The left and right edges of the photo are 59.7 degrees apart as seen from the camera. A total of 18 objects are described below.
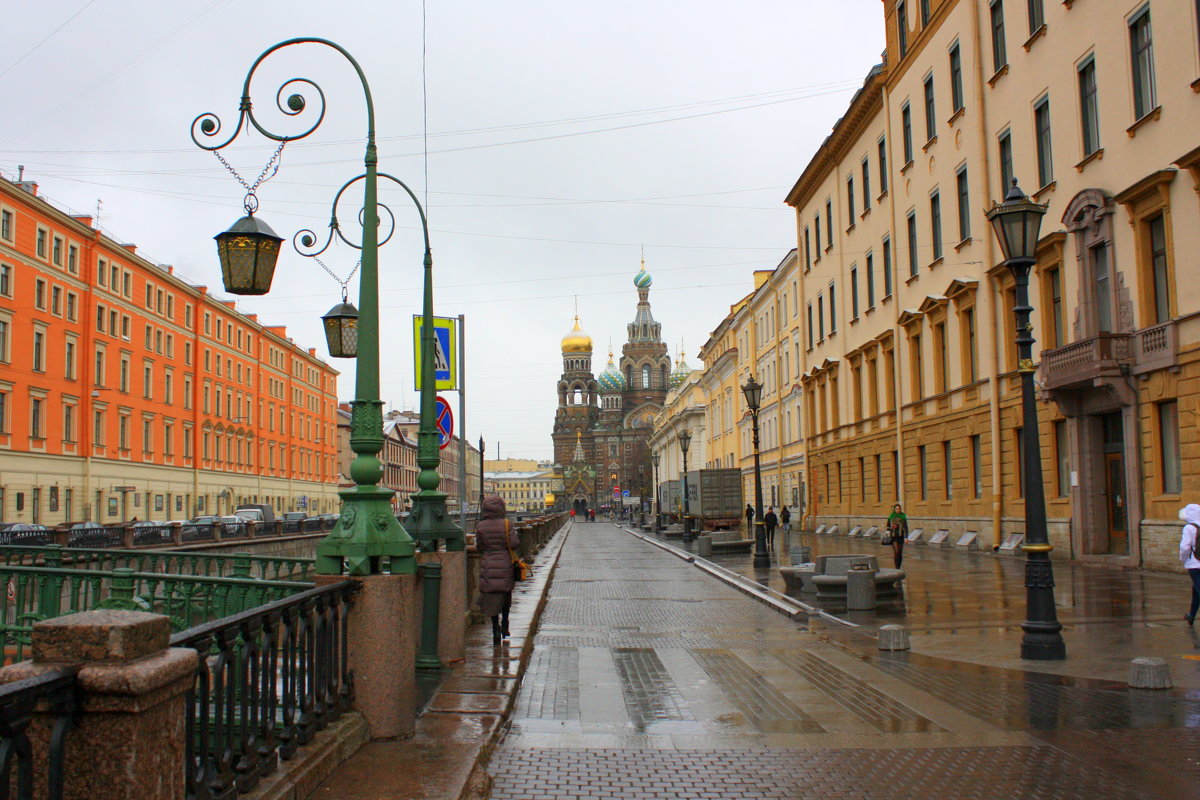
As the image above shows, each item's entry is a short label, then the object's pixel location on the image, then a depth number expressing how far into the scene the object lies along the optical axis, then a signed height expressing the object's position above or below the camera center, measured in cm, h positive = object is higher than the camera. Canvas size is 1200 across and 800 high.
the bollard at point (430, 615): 948 -107
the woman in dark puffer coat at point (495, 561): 1161 -73
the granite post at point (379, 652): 629 -93
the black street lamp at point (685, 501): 4406 -46
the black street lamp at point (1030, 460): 1073 +29
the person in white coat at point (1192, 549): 1214 -76
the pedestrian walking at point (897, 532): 2159 -90
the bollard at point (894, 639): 1171 -168
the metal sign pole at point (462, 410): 1248 +106
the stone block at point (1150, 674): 881 -161
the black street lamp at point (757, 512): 2583 -53
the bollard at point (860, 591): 1573 -153
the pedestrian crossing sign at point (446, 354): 1339 +184
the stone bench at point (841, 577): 1680 -141
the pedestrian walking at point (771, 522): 3362 -106
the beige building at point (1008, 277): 2078 +571
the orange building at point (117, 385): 4681 +655
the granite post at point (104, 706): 299 -59
